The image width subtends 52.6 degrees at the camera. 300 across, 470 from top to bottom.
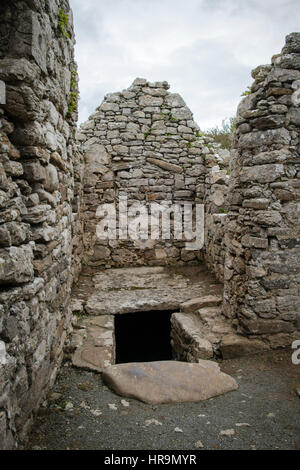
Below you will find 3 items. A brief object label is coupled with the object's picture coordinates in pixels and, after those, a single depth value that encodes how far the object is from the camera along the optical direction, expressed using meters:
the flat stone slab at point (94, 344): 3.11
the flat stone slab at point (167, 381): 2.53
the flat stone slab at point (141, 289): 4.68
